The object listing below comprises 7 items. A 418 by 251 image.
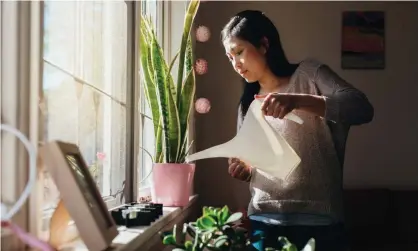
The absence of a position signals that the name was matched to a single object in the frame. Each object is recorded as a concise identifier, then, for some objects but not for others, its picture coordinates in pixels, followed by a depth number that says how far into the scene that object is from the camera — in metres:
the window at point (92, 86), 1.24
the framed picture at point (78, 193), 0.89
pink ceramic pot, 1.91
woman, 1.38
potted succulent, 0.92
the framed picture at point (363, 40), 4.03
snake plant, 1.96
